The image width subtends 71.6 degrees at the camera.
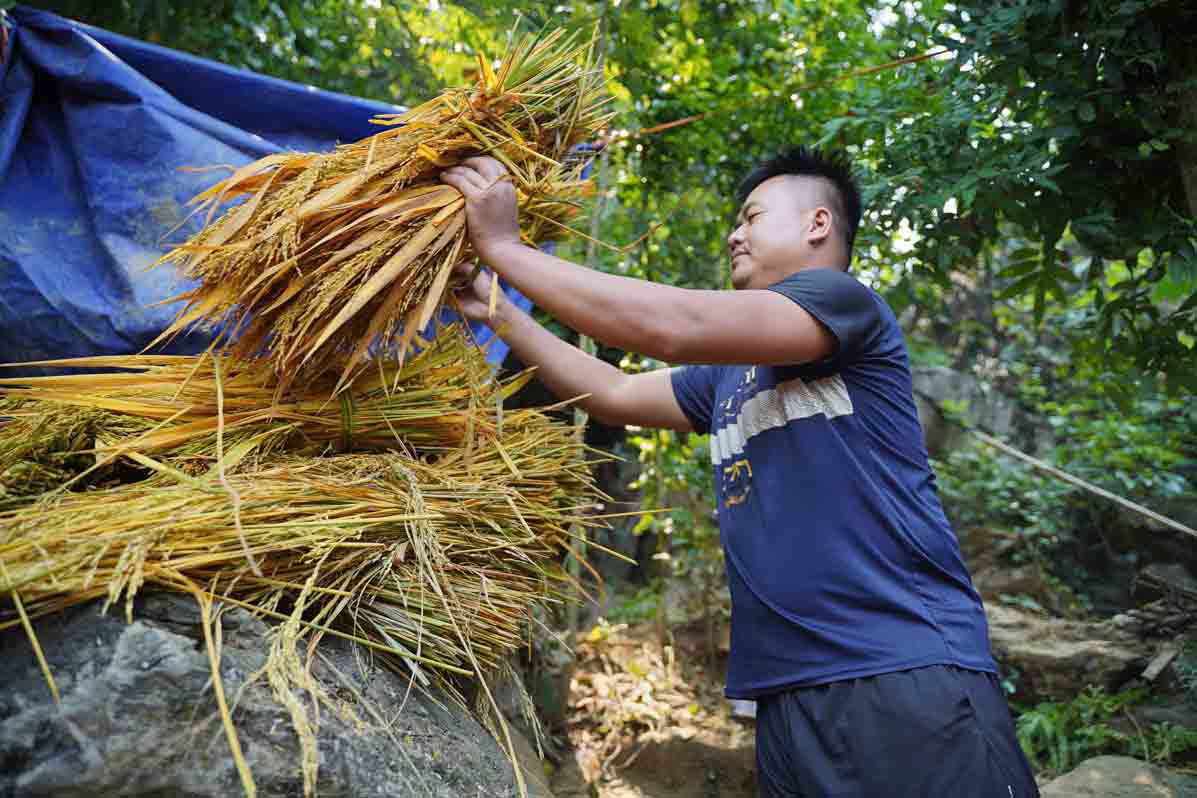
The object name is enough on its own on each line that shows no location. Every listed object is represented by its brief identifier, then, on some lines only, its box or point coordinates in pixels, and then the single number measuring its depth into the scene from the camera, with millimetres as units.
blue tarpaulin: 1742
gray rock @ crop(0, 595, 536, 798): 930
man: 1422
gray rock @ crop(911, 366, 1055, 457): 6508
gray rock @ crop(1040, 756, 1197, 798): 2512
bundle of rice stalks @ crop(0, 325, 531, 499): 1287
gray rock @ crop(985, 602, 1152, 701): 3375
